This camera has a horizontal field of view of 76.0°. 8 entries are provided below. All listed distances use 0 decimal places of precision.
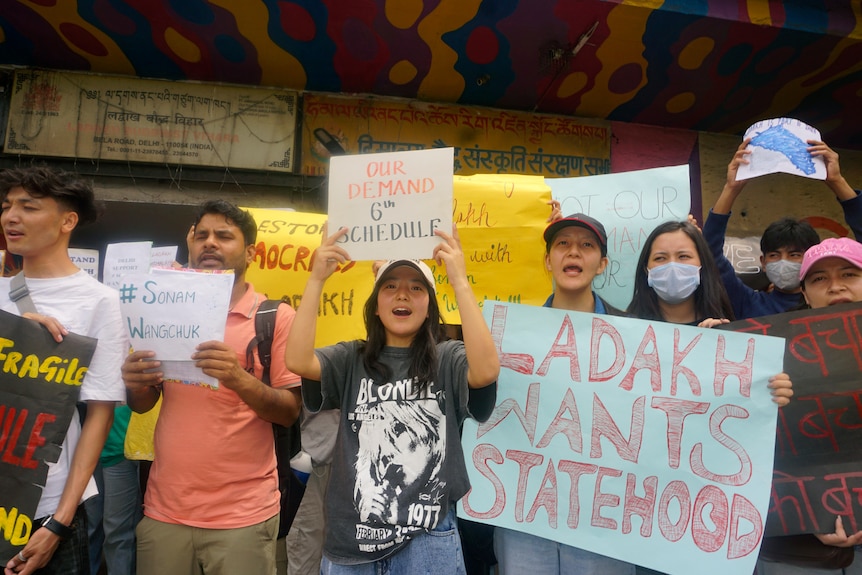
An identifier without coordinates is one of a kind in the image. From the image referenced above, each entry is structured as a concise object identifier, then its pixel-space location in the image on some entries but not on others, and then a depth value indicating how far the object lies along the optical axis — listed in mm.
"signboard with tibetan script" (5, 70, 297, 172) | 5504
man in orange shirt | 2135
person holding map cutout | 2787
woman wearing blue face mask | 2516
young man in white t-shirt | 1944
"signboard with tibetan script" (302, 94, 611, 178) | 5934
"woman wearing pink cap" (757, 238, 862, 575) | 2344
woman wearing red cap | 2164
